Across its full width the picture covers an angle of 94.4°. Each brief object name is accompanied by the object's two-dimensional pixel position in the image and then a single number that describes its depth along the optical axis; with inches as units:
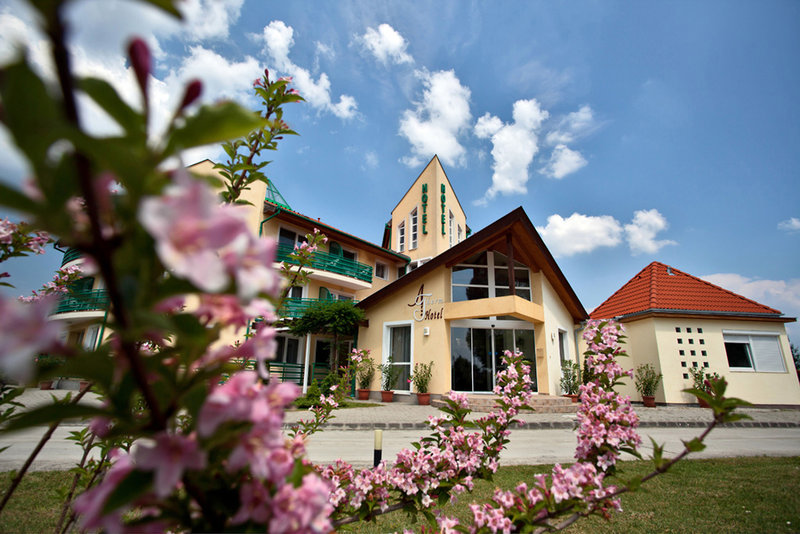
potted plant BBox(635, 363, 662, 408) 504.4
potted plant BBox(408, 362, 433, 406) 477.1
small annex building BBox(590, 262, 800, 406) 507.8
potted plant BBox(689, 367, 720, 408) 485.4
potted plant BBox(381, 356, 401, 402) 521.3
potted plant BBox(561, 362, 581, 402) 526.3
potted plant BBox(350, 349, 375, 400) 530.6
